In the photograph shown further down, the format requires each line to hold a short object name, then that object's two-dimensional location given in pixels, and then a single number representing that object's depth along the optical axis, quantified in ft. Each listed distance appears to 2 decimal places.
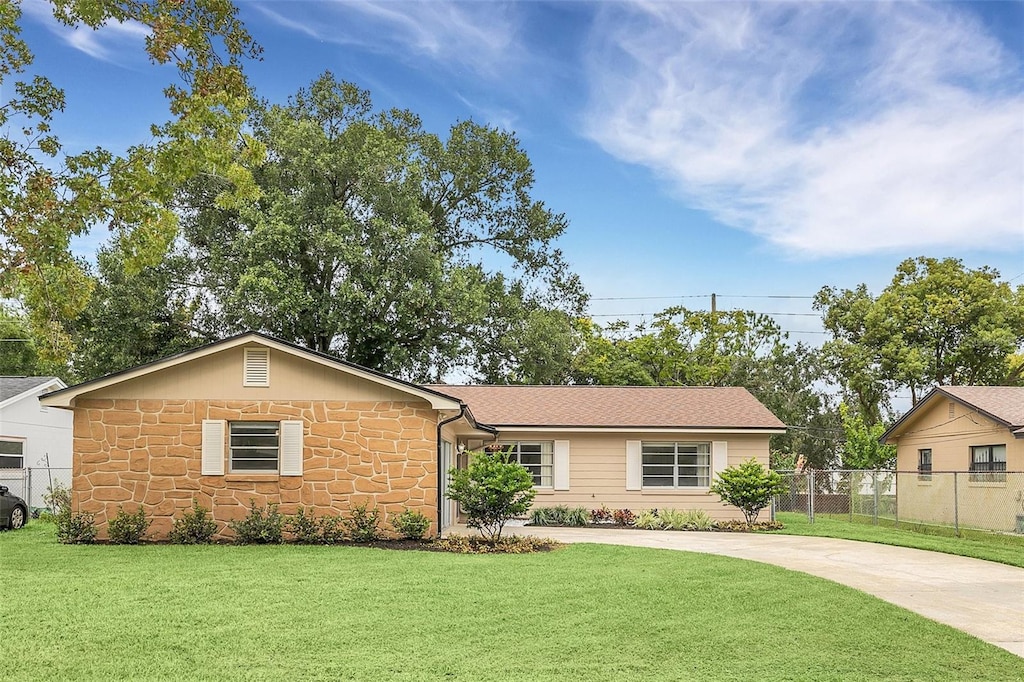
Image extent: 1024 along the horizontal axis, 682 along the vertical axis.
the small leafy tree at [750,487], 69.15
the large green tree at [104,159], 42.35
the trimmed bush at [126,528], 54.13
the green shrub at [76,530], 54.54
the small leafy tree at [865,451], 98.89
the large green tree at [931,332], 121.80
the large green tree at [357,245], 94.53
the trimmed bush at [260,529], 53.88
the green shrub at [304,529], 54.39
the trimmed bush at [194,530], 54.24
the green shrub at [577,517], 73.72
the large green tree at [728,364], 127.75
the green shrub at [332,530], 54.44
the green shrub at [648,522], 71.20
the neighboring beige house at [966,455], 69.31
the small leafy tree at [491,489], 52.08
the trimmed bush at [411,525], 54.34
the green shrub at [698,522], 70.03
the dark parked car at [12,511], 64.28
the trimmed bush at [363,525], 54.34
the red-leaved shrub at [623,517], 74.64
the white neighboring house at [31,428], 88.94
